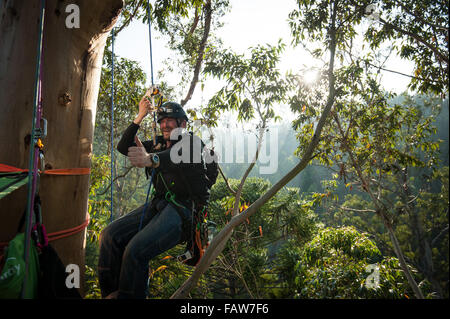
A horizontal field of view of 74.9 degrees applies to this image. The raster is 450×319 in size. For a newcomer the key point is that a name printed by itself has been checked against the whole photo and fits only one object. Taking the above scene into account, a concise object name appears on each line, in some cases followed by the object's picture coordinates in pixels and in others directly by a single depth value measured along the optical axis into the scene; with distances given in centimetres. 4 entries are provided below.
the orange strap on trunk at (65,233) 163
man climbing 197
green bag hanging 113
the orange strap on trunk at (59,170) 151
